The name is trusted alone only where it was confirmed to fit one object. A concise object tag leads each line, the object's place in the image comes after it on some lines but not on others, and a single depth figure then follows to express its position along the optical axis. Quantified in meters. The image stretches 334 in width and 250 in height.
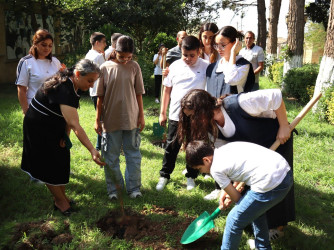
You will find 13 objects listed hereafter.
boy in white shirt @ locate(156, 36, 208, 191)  3.53
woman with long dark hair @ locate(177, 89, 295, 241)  2.42
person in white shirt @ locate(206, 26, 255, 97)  2.94
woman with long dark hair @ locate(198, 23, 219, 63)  3.93
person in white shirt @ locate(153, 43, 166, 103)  8.81
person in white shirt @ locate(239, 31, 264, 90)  6.24
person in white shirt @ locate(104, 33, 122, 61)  4.88
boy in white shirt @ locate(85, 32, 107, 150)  4.97
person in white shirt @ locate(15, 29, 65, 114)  3.61
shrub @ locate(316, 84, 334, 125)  6.49
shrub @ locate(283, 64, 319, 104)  8.91
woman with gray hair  2.80
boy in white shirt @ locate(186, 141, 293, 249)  2.14
